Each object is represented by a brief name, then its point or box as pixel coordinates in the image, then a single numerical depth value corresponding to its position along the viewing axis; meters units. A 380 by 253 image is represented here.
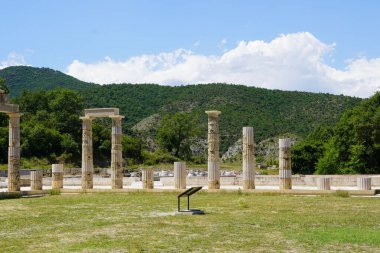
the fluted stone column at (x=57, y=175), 35.34
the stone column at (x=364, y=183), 28.48
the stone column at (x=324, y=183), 29.19
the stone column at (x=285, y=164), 29.31
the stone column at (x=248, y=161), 30.06
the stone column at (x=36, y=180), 33.84
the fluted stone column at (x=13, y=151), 32.39
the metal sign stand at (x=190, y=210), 19.14
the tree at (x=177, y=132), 84.44
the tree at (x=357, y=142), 45.38
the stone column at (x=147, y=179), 32.91
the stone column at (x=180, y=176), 31.56
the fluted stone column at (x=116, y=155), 33.59
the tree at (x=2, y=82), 71.29
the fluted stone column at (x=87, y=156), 34.22
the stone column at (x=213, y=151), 30.67
